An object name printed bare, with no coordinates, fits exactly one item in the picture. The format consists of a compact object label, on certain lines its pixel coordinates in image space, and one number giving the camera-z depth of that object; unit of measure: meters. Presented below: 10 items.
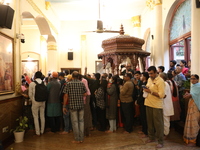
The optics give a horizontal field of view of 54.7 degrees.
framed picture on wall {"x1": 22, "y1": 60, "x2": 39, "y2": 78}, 11.91
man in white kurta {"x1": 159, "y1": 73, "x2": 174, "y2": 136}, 4.18
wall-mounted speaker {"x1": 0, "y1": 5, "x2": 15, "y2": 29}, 3.82
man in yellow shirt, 3.72
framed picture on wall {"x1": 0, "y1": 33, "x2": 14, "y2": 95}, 4.07
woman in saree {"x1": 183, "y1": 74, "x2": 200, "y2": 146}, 3.88
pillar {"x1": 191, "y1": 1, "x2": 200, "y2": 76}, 4.75
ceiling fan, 8.60
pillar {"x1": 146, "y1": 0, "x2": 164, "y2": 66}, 7.79
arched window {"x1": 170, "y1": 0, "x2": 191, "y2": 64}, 6.27
